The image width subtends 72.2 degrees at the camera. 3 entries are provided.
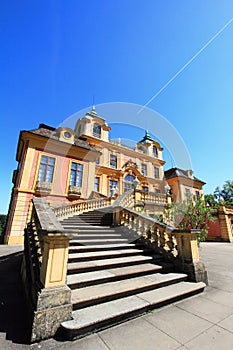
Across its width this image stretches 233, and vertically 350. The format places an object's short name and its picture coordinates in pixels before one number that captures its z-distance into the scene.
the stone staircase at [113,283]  2.31
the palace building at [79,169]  11.92
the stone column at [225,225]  17.07
